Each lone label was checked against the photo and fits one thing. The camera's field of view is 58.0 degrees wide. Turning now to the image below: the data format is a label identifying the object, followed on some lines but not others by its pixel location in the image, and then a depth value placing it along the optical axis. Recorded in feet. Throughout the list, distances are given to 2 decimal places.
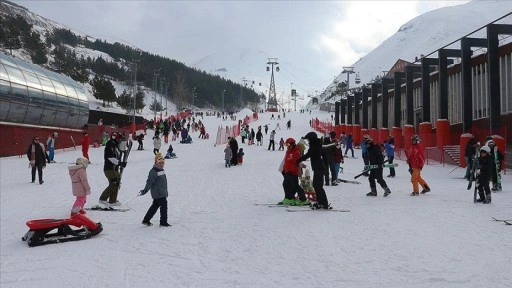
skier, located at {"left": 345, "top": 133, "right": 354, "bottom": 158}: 82.48
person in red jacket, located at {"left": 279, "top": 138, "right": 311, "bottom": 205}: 32.45
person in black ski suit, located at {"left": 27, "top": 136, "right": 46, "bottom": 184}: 47.80
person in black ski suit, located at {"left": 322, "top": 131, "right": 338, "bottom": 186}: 42.35
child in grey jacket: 26.94
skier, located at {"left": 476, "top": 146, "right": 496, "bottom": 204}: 31.88
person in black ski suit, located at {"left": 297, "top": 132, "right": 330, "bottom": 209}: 29.94
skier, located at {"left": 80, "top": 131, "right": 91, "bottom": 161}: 61.16
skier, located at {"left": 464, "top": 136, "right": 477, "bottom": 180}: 46.19
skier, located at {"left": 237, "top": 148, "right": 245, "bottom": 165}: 69.08
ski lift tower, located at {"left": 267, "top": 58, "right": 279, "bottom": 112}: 323.43
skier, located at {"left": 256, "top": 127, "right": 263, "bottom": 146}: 106.11
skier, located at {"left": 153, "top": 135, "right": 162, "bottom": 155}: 78.59
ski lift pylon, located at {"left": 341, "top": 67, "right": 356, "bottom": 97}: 217.34
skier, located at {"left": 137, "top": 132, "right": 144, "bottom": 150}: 95.96
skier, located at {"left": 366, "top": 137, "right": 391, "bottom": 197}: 36.32
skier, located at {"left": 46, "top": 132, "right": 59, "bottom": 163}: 69.87
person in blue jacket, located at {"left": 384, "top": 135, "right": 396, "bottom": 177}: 56.94
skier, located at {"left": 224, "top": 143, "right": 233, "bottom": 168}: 66.42
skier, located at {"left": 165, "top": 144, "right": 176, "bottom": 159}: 80.18
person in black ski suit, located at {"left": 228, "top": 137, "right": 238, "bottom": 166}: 67.72
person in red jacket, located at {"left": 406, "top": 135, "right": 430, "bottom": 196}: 36.70
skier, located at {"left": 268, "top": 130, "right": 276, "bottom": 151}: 94.25
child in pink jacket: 28.14
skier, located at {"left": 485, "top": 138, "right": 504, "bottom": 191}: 37.86
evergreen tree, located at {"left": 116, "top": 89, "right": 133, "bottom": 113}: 245.86
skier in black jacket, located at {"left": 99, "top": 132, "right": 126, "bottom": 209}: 32.39
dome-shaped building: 87.56
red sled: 24.32
